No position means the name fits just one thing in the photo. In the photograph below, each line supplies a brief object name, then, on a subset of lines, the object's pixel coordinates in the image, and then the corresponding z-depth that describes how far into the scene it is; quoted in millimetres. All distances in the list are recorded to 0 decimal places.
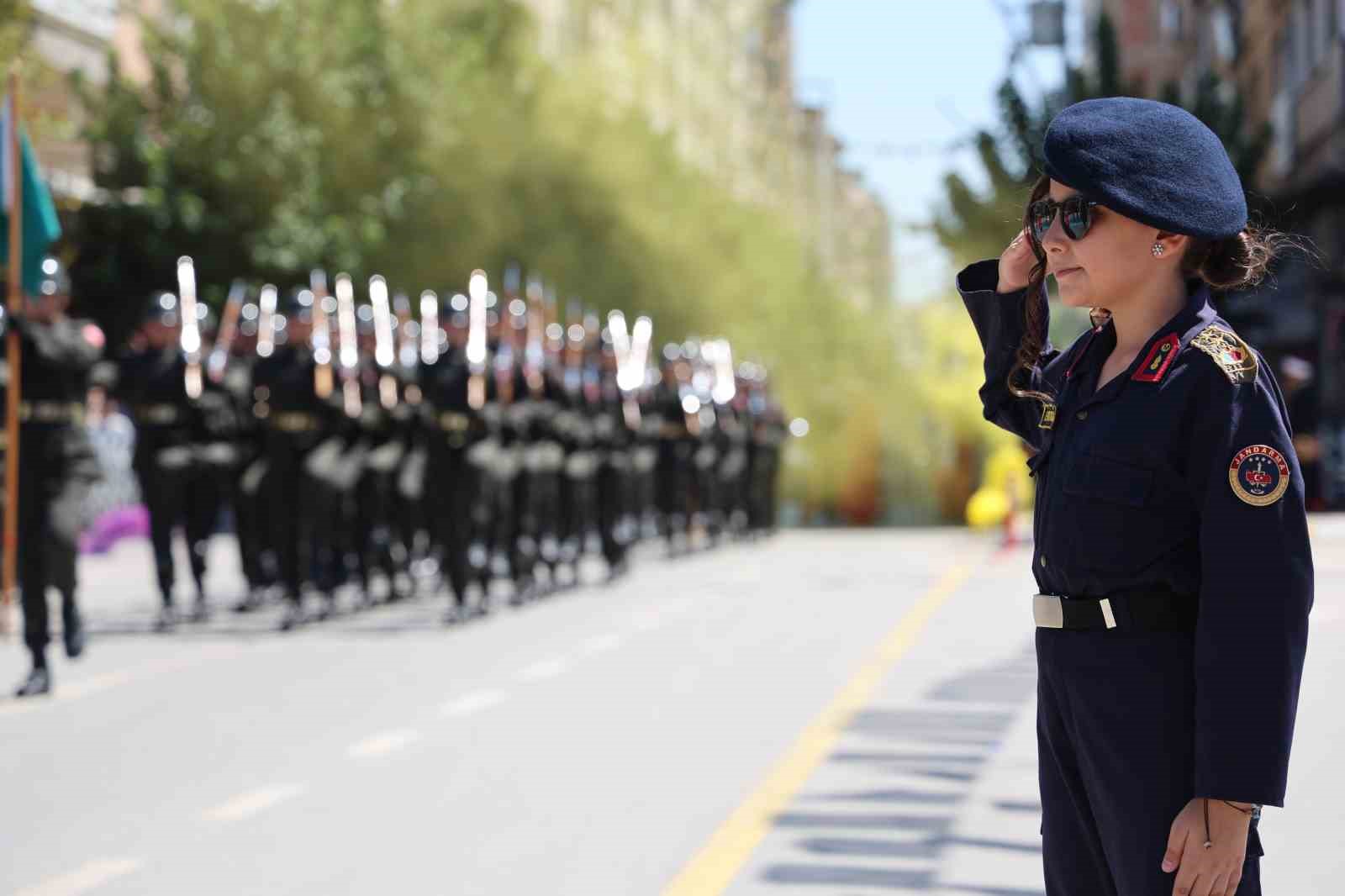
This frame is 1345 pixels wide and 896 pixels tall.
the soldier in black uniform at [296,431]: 17281
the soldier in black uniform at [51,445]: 12258
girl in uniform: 3398
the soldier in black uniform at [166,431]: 16812
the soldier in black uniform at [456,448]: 17266
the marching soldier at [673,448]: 27953
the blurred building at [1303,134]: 36656
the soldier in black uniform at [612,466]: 21328
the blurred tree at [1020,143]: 26812
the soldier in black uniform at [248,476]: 17812
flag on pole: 14922
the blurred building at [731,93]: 68188
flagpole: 12539
